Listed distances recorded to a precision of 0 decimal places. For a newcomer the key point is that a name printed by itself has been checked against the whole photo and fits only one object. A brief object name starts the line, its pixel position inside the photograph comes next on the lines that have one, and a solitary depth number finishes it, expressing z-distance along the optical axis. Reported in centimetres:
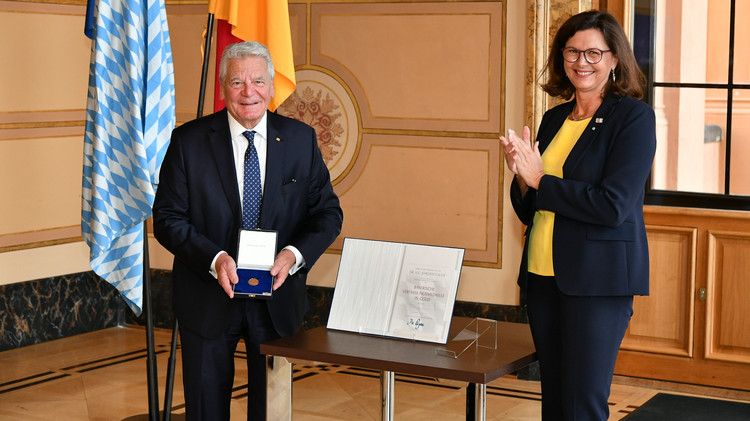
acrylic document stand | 304
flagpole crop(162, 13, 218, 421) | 440
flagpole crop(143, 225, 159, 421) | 443
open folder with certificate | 316
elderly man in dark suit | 323
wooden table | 283
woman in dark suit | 287
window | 531
